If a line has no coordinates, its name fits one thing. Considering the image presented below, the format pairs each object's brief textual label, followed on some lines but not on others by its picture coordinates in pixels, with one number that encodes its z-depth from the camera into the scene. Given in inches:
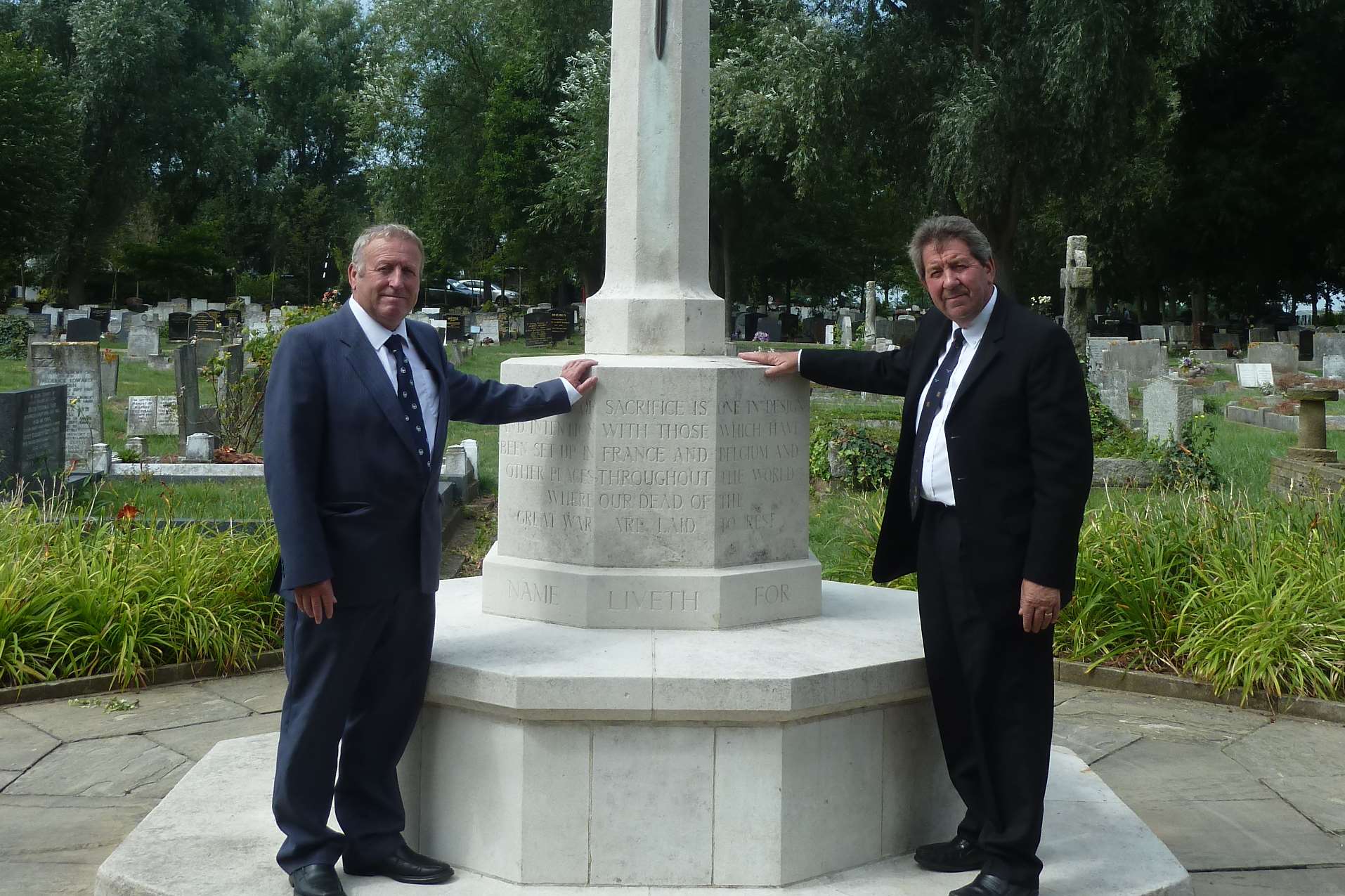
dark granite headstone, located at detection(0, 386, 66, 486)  381.4
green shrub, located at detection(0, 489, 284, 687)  260.1
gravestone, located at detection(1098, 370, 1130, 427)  630.5
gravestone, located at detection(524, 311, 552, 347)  1341.0
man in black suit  143.1
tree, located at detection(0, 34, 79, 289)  1389.0
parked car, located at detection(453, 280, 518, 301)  1996.3
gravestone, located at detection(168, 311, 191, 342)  1235.2
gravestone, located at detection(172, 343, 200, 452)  539.2
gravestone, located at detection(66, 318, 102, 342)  855.7
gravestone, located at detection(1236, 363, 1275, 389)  895.1
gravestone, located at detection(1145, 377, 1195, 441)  513.7
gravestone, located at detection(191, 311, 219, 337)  1103.2
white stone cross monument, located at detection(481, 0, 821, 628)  170.6
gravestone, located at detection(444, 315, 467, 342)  1371.8
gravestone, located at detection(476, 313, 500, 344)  1390.3
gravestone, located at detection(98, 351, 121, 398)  701.3
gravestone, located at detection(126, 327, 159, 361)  1045.2
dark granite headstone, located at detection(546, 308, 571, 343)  1359.5
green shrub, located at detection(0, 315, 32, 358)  1026.7
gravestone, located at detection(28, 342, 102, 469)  523.5
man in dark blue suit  141.6
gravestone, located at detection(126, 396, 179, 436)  602.2
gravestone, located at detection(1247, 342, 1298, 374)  985.5
